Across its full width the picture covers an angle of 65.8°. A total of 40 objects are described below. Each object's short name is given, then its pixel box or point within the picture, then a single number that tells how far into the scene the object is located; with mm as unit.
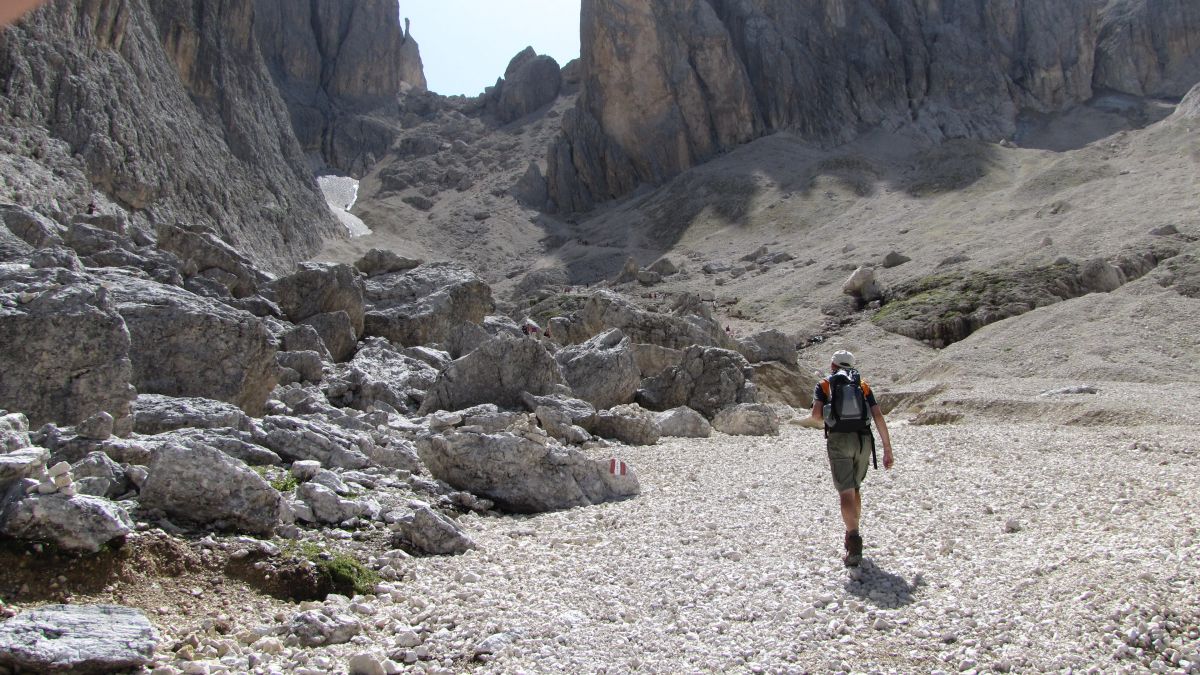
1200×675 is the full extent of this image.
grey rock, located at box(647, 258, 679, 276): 73188
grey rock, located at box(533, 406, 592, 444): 15508
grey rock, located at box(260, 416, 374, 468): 10531
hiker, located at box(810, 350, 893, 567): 8242
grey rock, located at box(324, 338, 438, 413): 17125
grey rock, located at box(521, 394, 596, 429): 16438
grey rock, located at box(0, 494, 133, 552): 6254
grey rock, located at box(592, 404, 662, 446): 16531
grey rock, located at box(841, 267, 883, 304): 53344
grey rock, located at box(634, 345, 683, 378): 26906
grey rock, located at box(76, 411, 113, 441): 8461
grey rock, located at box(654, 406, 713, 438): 18422
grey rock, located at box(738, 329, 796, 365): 31656
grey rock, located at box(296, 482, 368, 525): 8594
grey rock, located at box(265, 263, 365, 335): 22719
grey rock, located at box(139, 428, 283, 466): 9773
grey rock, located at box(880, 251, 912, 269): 58594
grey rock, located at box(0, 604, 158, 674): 4957
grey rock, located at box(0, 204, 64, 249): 18328
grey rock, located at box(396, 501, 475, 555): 8391
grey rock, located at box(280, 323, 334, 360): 19062
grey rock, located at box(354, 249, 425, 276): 28250
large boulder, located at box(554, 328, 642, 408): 20594
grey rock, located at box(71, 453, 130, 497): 7594
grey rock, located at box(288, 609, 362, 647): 6020
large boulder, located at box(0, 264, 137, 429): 10164
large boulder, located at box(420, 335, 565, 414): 17203
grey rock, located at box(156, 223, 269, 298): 22359
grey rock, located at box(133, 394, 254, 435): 10820
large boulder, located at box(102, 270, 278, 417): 13211
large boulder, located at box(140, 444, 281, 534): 7641
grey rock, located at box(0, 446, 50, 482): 6629
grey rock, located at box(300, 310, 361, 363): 20922
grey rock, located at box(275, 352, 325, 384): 17250
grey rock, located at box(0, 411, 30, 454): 7189
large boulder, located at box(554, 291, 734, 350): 31078
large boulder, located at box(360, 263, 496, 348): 24234
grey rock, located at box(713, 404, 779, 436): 19375
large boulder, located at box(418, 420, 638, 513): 10766
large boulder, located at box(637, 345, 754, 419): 22203
